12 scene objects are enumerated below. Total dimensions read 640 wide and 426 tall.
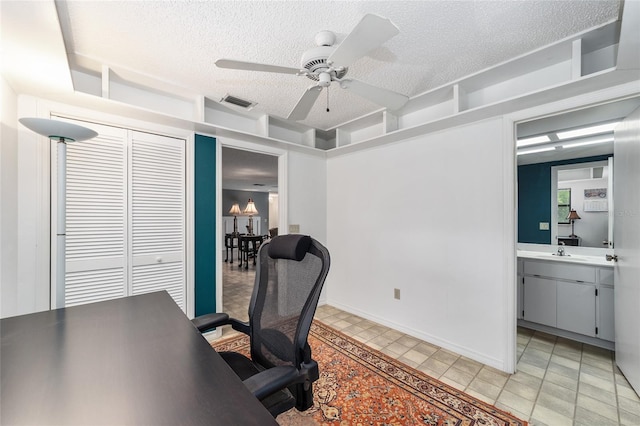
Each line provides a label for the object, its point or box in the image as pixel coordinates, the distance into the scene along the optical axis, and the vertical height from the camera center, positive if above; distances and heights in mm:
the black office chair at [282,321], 1103 -585
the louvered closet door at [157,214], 2359 -17
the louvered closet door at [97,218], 2080 -50
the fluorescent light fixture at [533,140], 2838 +835
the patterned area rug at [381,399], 1652 -1336
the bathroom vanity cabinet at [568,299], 2480 -903
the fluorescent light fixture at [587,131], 2494 +841
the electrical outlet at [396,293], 3018 -958
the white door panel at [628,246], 1809 -251
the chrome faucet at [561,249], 3069 -440
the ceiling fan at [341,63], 1258 +889
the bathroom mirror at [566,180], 2646 +422
